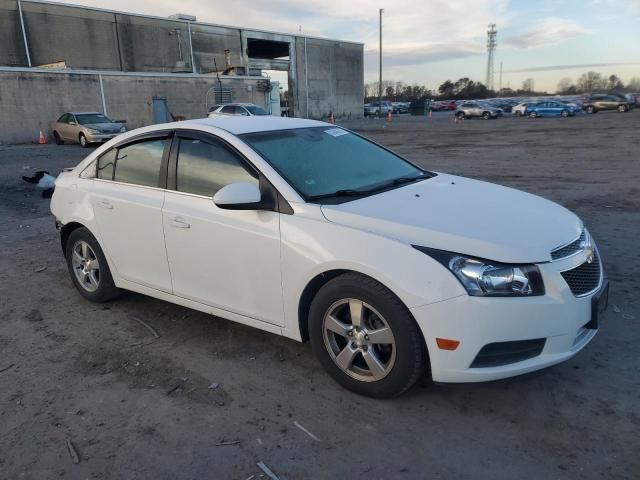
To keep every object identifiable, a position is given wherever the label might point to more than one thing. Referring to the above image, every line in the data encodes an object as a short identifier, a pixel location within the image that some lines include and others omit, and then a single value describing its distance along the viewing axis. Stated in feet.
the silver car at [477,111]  159.02
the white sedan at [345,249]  9.07
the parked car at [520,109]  157.79
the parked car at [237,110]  82.32
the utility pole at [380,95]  199.17
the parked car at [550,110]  143.64
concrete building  91.88
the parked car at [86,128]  72.54
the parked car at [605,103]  151.94
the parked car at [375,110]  203.51
